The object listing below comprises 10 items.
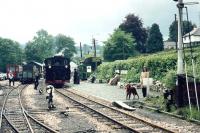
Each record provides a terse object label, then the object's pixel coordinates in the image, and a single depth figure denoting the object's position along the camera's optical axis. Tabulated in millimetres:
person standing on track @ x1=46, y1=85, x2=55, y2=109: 20828
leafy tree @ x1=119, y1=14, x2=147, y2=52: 81438
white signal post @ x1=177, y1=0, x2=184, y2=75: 18547
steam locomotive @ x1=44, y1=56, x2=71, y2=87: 39969
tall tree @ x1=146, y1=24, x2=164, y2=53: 83438
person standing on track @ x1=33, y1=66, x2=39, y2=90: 37275
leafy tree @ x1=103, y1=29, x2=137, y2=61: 72688
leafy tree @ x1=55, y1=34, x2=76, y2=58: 162875
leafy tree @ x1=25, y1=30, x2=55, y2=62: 125875
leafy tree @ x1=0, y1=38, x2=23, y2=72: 106438
